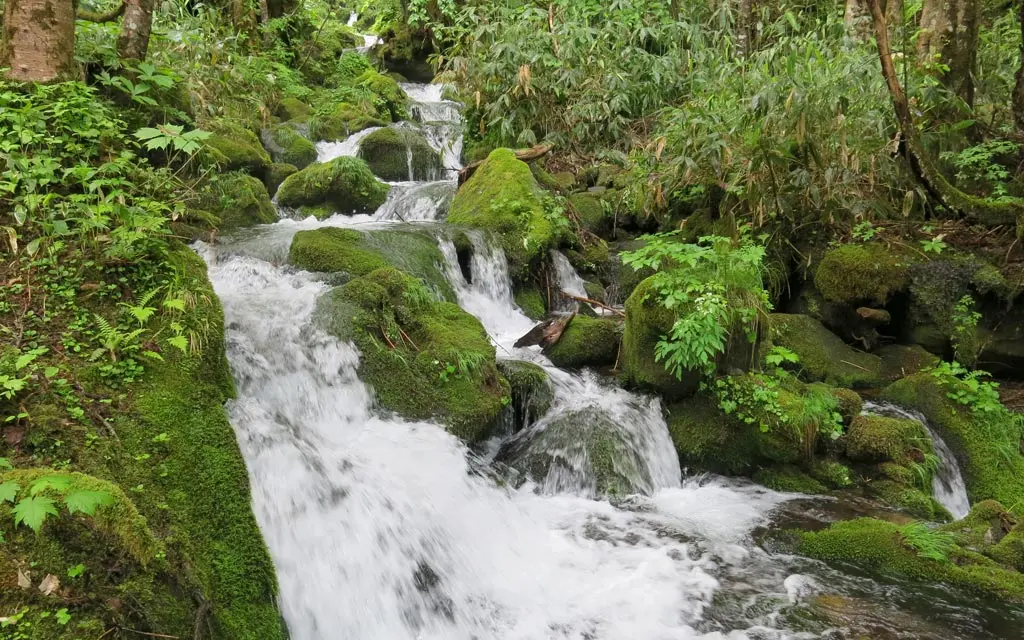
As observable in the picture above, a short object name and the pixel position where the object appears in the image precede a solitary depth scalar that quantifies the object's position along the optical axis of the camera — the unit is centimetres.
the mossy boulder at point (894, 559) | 389
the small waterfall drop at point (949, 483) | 554
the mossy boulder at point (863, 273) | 716
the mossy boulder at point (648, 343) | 601
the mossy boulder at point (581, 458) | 539
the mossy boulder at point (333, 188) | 1031
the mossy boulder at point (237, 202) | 859
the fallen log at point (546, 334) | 716
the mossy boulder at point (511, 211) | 905
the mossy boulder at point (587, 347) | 696
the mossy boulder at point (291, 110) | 1407
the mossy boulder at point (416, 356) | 549
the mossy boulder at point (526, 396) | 610
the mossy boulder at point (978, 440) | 556
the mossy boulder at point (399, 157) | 1238
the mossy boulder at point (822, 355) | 709
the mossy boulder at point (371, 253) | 714
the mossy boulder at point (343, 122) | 1320
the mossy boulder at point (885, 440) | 552
